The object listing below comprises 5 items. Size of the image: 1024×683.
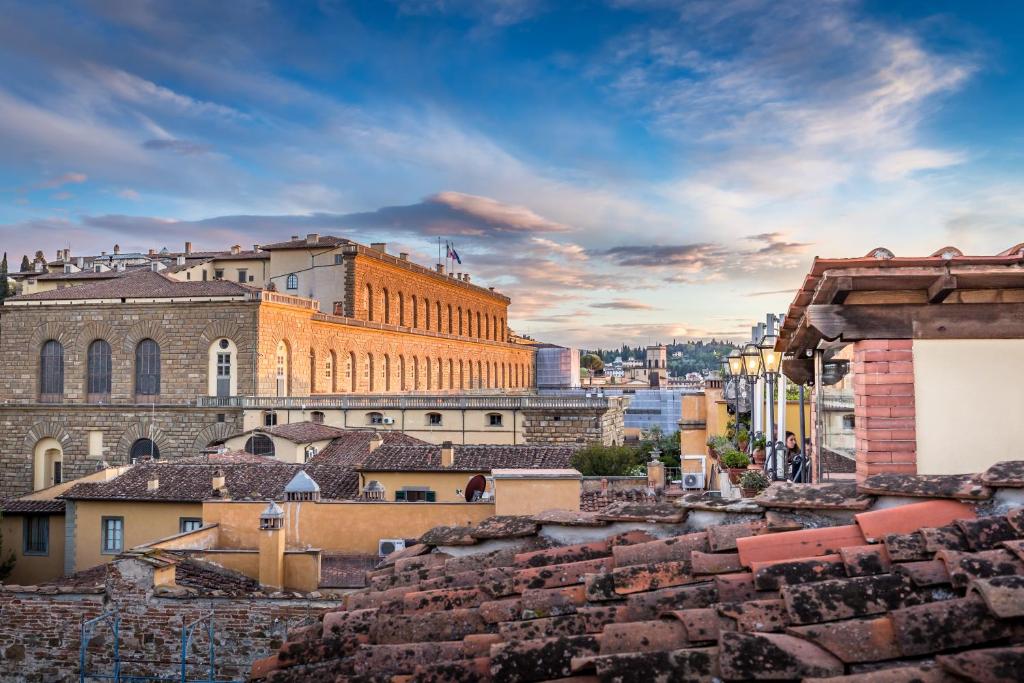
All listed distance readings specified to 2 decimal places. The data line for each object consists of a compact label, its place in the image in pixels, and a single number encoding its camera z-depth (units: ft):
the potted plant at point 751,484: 28.50
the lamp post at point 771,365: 32.01
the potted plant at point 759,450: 40.65
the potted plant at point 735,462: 36.60
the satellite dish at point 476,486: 63.21
